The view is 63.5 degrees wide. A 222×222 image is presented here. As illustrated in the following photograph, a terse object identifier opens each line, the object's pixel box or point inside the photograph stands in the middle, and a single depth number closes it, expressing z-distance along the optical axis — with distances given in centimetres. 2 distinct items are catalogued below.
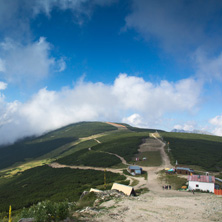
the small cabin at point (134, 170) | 6024
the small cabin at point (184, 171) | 5869
